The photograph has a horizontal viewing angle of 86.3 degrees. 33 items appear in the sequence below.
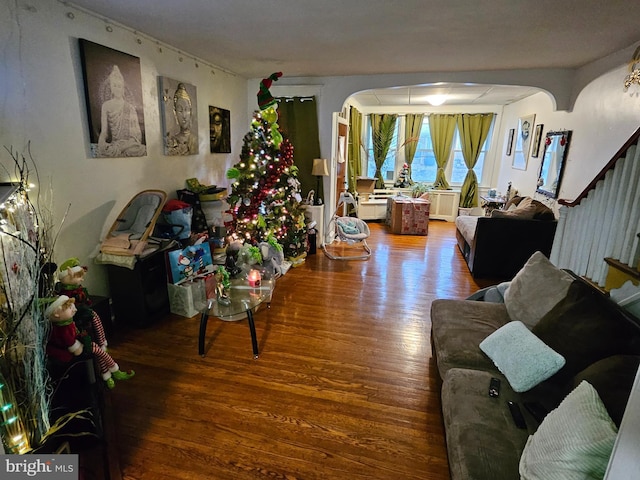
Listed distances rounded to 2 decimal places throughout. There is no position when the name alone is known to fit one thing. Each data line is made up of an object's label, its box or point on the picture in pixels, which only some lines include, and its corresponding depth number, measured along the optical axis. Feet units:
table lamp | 16.20
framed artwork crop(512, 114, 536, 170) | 18.40
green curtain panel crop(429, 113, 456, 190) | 24.63
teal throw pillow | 5.25
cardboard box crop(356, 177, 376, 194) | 23.95
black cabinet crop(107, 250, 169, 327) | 9.32
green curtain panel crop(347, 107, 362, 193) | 22.63
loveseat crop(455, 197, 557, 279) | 13.51
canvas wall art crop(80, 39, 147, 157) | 8.64
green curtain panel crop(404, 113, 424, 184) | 24.91
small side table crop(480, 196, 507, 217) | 20.27
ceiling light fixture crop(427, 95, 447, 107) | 19.81
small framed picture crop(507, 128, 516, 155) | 21.63
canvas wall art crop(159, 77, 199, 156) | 11.35
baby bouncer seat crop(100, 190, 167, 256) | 9.18
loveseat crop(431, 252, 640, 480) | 3.62
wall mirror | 13.99
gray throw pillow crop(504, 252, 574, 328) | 6.42
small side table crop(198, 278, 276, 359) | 8.22
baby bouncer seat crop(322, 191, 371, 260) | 16.08
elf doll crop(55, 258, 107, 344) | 6.04
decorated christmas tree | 12.78
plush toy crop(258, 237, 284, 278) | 12.39
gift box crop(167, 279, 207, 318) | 10.27
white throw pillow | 3.28
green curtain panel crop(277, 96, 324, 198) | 16.26
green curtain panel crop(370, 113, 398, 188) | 25.21
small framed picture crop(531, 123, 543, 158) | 17.10
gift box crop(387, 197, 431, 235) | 20.70
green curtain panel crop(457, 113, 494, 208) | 24.12
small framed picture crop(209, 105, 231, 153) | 14.26
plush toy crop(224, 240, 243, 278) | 10.05
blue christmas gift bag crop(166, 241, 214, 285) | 10.11
